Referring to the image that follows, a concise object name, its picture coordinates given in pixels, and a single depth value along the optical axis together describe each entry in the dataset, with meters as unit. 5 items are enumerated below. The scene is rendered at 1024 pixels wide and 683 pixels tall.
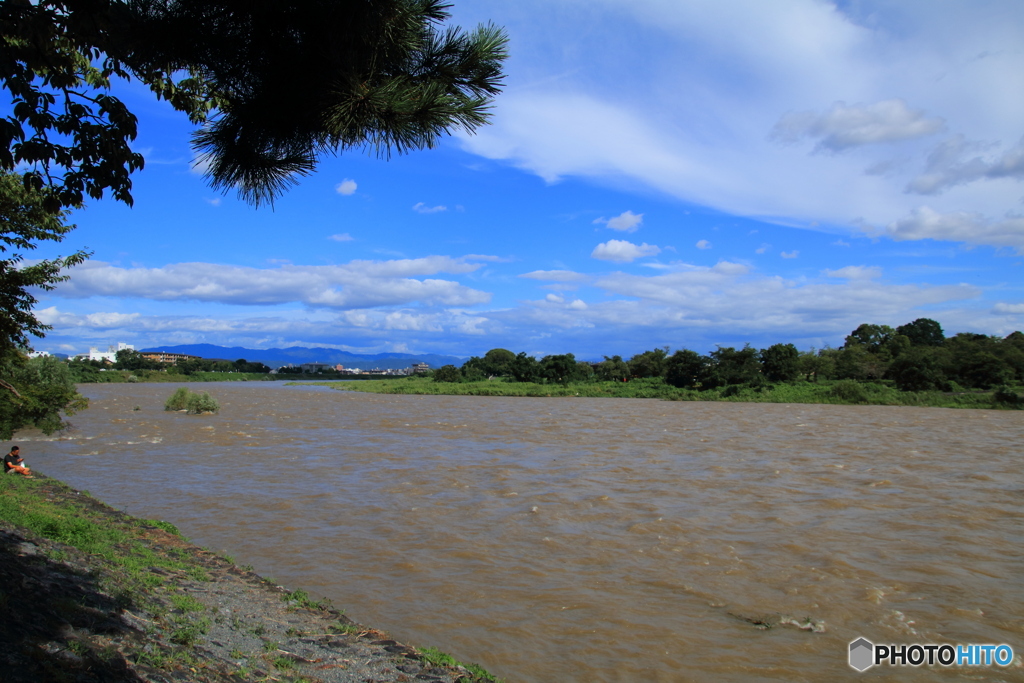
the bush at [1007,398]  31.72
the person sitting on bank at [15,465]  10.25
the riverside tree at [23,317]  8.51
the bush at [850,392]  36.66
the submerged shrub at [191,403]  29.64
